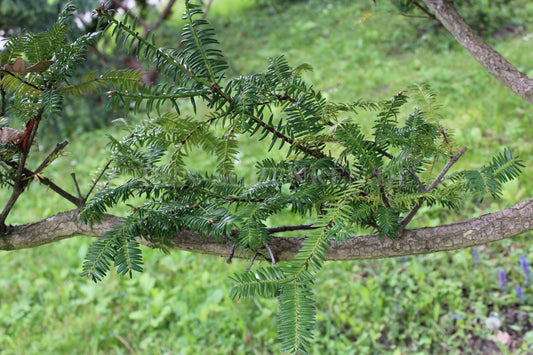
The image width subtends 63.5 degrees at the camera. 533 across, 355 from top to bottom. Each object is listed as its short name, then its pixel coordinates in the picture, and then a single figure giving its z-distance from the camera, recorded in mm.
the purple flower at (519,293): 2090
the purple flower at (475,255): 2333
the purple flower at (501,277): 2143
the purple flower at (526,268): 2109
